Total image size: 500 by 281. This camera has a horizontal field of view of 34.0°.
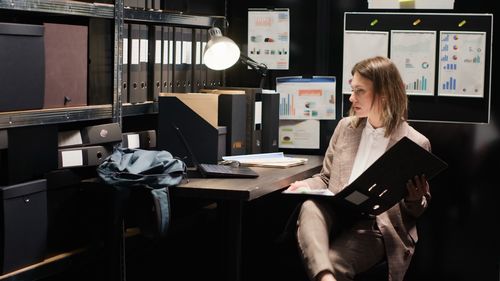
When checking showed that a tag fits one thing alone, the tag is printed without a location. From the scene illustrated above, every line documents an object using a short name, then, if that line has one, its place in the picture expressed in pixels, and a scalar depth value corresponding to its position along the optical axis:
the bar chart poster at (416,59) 4.12
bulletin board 4.04
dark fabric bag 3.01
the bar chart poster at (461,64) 4.04
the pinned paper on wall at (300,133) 4.32
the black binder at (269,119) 4.01
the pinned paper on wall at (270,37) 4.32
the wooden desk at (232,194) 3.04
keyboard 3.31
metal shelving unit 2.79
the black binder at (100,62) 3.27
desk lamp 3.78
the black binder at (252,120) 3.92
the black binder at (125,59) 3.47
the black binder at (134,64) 3.51
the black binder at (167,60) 3.75
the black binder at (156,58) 3.67
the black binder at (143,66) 3.59
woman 3.20
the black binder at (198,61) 4.02
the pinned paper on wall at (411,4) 4.06
